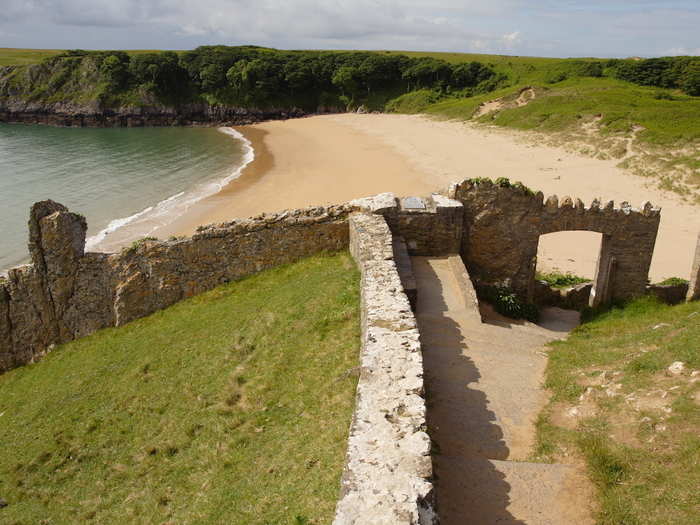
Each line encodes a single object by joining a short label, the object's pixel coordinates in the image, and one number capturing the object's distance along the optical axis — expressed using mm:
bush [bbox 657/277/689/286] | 16158
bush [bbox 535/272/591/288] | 18156
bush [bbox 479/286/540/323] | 13750
